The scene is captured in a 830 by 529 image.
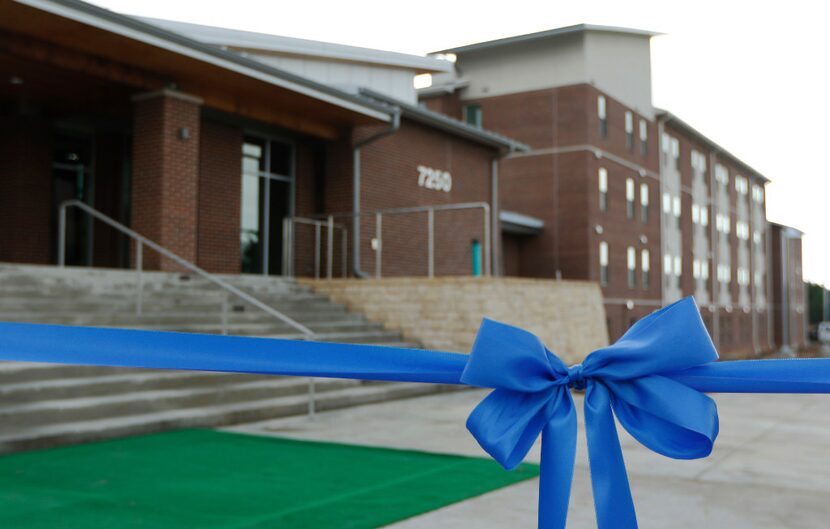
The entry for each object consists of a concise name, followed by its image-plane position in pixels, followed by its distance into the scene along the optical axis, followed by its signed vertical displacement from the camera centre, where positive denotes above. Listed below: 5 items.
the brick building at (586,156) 29.78 +6.08
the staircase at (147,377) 7.15 -0.66
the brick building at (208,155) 12.07 +3.06
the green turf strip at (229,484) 4.44 -1.13
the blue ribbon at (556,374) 1.61 -0.13
